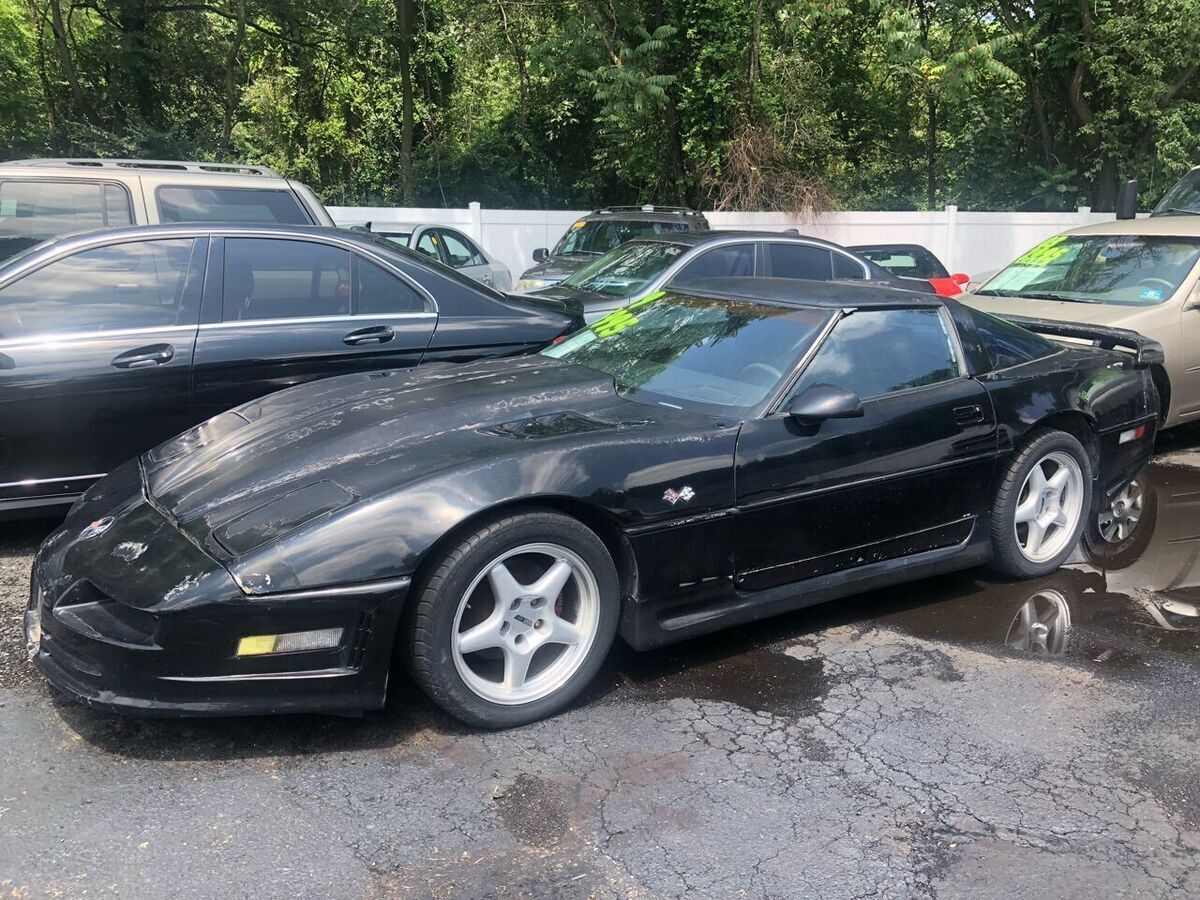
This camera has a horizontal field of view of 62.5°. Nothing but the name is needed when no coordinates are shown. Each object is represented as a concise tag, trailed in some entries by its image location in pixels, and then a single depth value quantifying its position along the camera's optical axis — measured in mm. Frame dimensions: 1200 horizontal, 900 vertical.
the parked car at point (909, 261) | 12805
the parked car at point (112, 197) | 6266
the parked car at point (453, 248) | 12383
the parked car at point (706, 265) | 8320
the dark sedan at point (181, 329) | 4531
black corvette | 2885
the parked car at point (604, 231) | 11594
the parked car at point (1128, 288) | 6617
